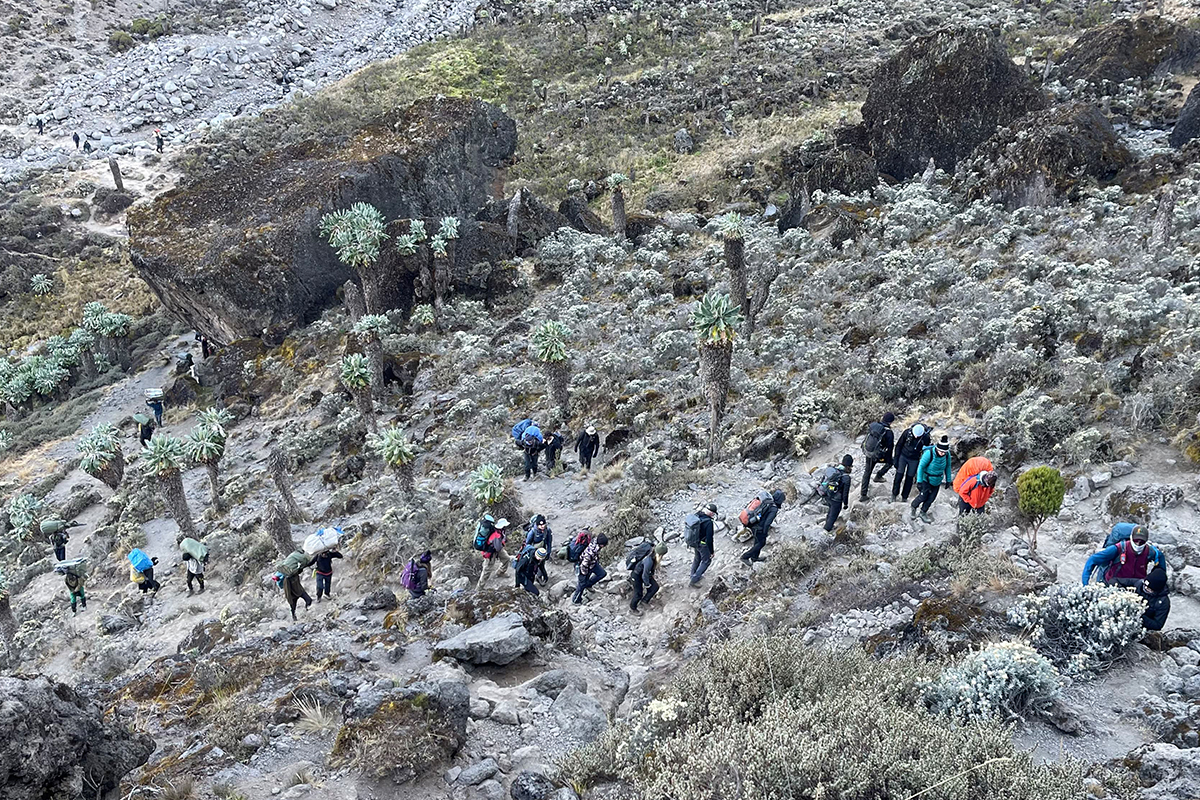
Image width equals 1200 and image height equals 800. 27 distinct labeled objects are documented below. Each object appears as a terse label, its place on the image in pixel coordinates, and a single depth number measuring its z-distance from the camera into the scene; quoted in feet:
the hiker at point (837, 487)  43.50
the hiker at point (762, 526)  43.11
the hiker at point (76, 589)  65.05
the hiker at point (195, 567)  65.10
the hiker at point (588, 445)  66.80
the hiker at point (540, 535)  48.29
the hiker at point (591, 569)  43.80
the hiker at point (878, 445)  46.01
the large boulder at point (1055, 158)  84.99
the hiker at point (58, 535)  76.43
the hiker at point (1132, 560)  27.27
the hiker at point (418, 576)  47.14
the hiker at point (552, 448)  67.46
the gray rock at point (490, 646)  35.19
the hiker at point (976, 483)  38.75
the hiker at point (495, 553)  50.19
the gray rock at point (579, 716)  29.63
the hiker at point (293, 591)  51.39
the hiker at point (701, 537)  42.65
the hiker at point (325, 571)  53.36
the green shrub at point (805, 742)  19.02
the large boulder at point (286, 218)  113.29
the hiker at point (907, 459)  44.62
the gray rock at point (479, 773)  26.17
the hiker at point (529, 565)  46.32
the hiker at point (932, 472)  41.06
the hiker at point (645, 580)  42.63
